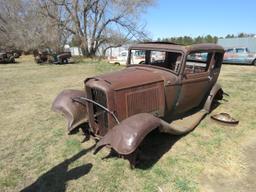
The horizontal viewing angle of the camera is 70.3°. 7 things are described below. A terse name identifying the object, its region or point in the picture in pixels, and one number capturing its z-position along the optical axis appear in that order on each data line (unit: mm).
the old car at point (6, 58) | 19112
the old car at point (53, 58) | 17459
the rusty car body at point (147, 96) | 2720
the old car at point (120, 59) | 15560
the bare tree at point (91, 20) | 19303
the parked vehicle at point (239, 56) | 14729
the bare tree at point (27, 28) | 19925
